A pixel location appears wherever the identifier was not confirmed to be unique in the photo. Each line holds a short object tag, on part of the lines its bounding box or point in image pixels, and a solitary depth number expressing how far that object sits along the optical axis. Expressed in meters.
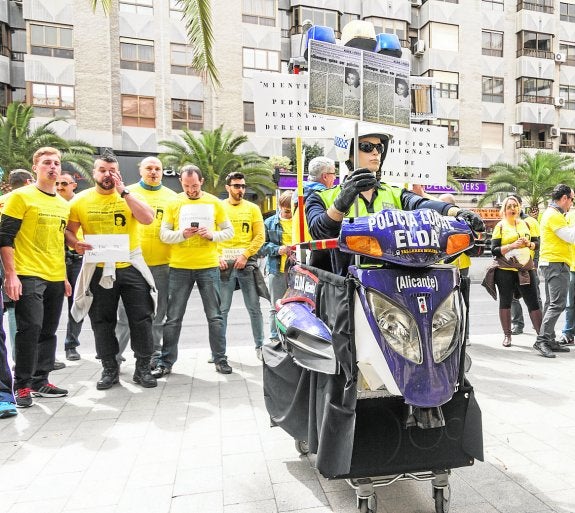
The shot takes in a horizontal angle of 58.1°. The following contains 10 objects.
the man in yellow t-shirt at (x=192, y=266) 5.51
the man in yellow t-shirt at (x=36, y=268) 4.55
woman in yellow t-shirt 6.84
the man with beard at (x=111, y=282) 4.98
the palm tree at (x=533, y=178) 28.34
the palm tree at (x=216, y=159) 24.78
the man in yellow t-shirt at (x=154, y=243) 5.62
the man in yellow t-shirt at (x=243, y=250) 6.34
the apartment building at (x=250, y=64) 27.05
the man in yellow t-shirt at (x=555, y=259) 6.49
